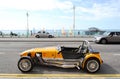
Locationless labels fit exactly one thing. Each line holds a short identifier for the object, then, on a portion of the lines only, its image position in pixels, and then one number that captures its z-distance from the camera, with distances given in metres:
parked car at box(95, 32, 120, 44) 9.28
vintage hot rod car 3.47
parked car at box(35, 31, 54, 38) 15.93
